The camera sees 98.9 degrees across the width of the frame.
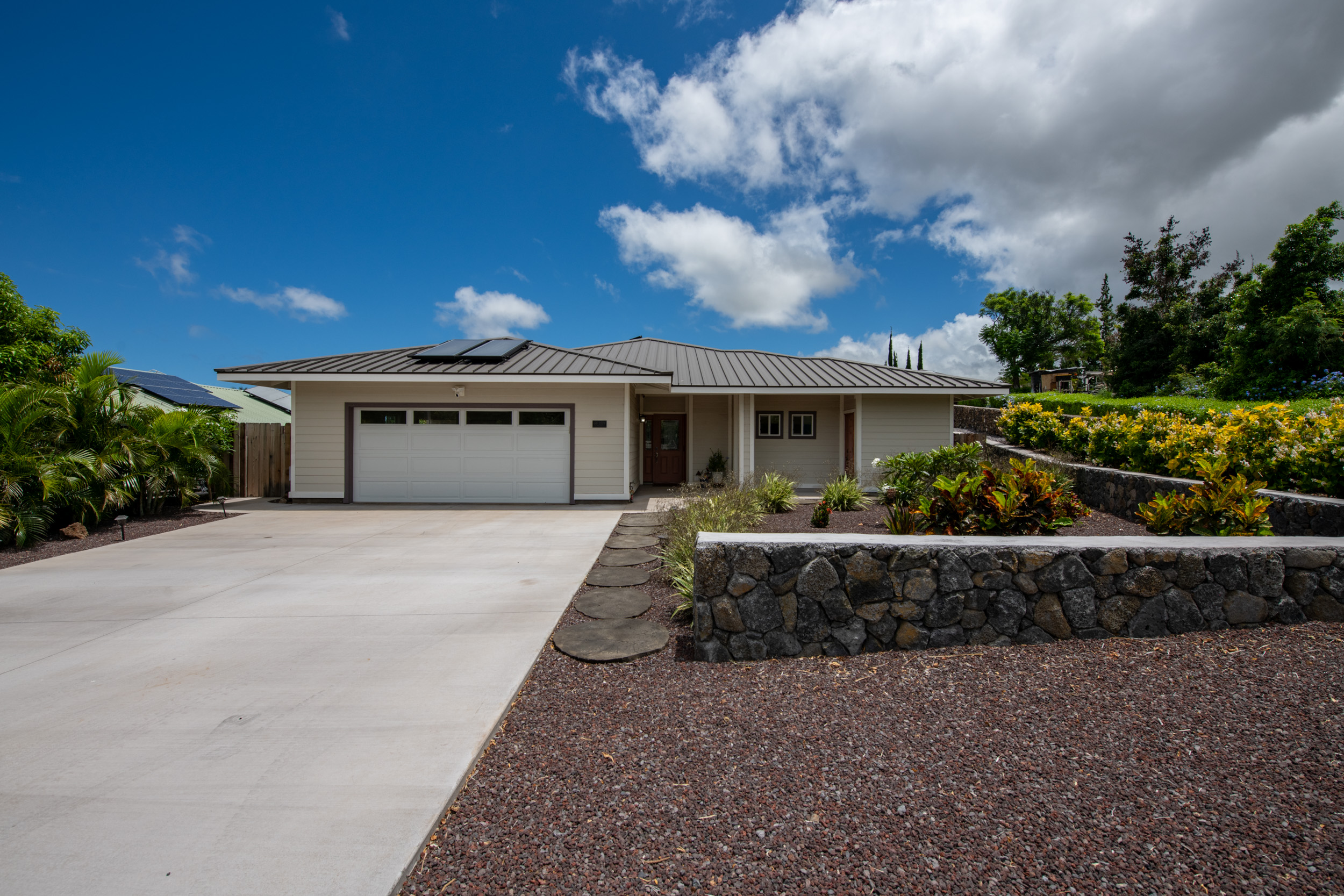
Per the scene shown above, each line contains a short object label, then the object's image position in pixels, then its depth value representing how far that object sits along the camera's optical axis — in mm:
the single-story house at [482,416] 11078
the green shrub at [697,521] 4777
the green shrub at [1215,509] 4625
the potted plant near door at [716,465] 14359
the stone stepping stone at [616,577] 5312
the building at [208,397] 16516
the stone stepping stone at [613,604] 4426
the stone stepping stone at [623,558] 6117
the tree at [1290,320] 14617
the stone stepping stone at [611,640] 3629
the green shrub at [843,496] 8789
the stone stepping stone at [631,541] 7062
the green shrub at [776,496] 9000
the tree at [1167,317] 20969
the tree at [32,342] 14555
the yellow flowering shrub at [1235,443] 5348
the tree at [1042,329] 35875
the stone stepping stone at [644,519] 8742
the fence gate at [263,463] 12336
